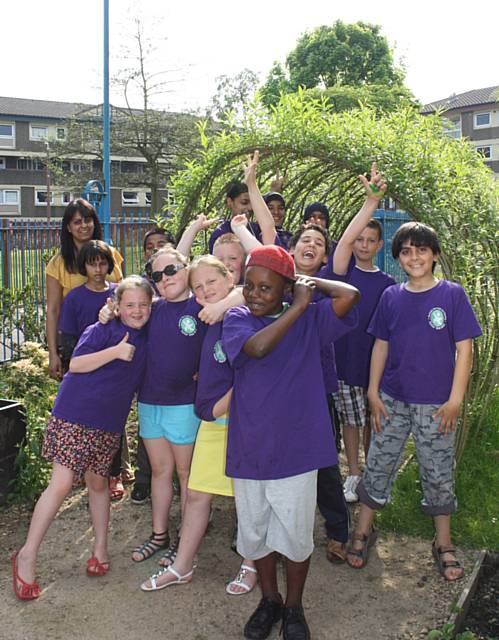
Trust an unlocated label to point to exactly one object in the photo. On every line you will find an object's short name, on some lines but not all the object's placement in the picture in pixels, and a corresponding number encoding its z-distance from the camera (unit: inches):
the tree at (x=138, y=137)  1055.6
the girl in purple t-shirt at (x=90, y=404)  133.5
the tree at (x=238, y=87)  1340.8
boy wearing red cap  109.3
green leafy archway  166.7
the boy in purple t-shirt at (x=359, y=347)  171.8
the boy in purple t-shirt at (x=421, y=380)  137.1
